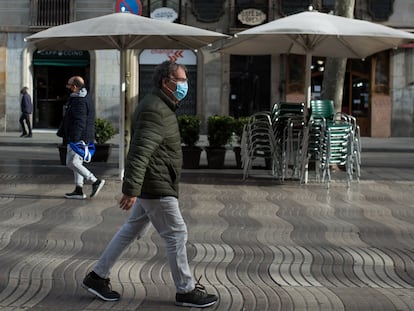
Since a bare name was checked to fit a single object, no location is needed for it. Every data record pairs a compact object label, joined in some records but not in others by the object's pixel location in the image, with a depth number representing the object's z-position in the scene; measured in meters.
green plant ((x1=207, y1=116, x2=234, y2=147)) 14.07
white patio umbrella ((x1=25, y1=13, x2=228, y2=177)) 11.03
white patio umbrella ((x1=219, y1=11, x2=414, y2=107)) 10.98
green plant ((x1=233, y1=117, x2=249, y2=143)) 14.00
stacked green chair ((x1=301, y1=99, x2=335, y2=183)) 11.98
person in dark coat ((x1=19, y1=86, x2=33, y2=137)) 25.30
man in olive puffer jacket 4.87
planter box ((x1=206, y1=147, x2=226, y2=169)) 14.16
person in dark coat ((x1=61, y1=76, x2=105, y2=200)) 9.77
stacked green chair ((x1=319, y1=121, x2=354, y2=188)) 11.73
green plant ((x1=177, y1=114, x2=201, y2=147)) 14.02
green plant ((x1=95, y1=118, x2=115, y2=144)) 15.10
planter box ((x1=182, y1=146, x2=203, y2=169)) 14.10
